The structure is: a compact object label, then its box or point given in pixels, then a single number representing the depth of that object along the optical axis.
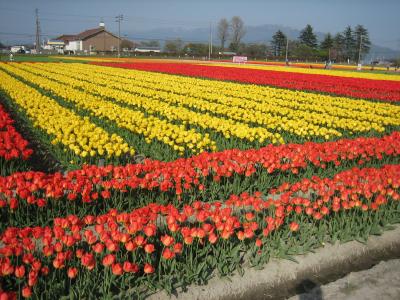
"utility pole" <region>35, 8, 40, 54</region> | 87.63
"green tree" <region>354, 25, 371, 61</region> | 112.44
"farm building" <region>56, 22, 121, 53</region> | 113.00
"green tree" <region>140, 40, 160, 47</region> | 143.77
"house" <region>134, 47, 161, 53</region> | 132.00
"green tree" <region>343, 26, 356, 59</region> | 116.00
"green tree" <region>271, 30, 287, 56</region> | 123.45
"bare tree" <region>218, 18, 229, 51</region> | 140.09
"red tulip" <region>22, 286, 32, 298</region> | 2.98
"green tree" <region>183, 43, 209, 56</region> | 105.95
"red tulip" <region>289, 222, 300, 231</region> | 4.46
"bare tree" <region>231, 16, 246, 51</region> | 141.50
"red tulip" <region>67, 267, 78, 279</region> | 3.28
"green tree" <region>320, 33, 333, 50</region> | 108.19
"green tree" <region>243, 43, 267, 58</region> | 100.96
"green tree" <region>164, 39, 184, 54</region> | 116.44
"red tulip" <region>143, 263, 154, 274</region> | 3.45
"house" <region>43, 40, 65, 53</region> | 139.75
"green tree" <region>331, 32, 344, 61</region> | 88.95
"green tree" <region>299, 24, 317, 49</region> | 116.44
